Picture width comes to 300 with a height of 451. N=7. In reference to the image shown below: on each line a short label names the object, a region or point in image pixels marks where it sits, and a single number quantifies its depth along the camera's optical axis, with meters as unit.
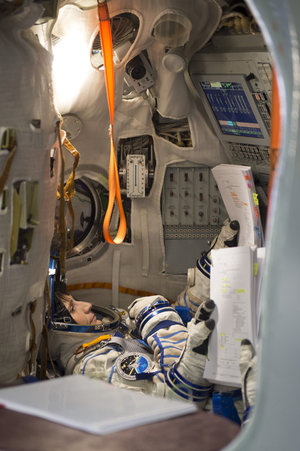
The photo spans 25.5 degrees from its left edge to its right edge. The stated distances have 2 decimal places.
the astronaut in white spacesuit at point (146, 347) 2.96
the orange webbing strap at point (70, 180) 3.73
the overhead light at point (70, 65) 3.59
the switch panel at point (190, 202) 4.39
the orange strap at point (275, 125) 1.99
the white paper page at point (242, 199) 3.67
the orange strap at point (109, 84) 3.44
